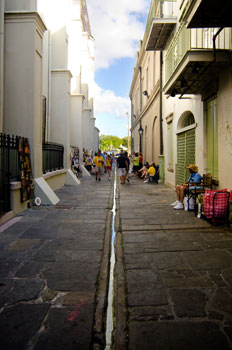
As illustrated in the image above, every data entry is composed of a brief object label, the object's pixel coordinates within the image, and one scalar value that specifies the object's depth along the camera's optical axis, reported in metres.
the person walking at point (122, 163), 15.39
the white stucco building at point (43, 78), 8.41
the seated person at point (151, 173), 16.58
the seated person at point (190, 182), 7.82
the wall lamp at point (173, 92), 9.93
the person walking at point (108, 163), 20.87
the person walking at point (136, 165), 19.52
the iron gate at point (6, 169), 6.59
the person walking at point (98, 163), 16.53
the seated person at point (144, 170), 18.28
